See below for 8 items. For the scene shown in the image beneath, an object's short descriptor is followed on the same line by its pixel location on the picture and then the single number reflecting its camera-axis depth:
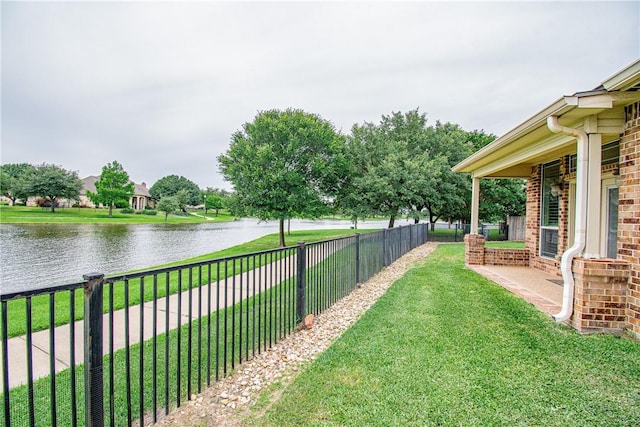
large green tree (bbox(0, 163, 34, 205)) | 46.66
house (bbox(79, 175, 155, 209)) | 56.72
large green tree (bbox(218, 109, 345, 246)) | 14.11
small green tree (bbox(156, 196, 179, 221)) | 43.50
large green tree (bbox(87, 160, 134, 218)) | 42.06
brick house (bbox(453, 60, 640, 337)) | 3.48
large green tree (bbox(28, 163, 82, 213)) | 45.06
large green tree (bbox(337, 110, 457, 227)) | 15.64
